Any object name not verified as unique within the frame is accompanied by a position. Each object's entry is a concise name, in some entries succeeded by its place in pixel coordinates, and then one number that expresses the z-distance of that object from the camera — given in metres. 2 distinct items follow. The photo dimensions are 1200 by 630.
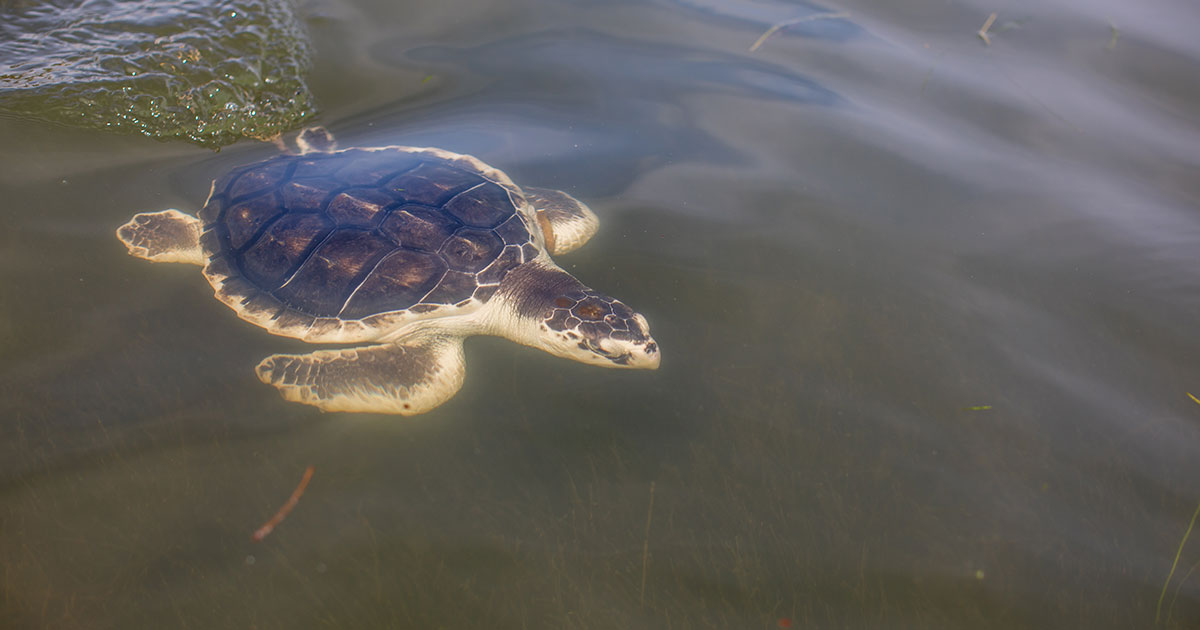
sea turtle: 2.84
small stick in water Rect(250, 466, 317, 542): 2.21
